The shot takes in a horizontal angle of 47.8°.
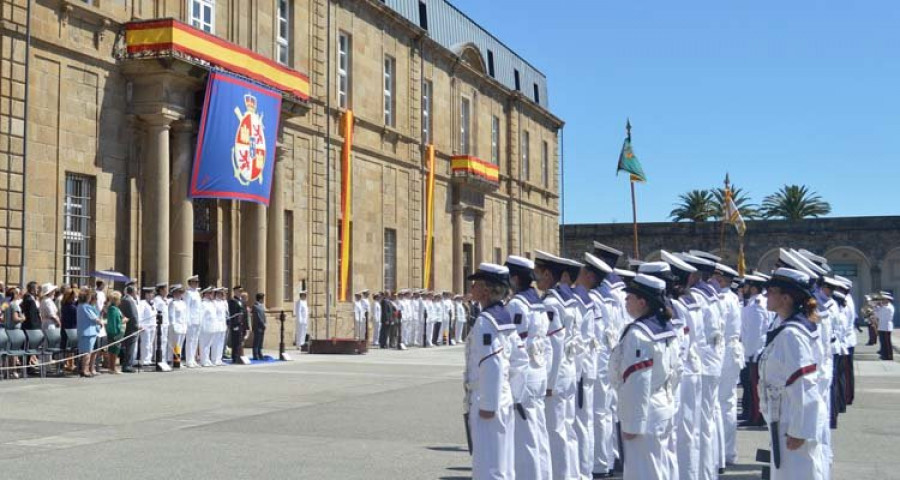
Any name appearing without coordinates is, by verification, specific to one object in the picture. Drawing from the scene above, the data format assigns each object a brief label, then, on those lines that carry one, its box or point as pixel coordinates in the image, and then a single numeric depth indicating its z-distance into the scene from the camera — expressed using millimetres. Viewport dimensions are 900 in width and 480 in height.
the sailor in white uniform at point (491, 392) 7172
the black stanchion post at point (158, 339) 20109
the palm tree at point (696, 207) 72812
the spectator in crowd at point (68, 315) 18391
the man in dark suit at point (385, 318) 30188
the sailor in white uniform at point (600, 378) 9828
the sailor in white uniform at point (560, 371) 8633
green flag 39906
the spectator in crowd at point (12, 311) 17094
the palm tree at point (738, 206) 72319
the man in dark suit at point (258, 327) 23641
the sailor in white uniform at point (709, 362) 9016
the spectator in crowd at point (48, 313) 18156
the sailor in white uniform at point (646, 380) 6840
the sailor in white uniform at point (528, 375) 7602
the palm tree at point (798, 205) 70688
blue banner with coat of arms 23109
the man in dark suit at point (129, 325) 19391
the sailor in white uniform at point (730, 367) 10438
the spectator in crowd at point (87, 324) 18094
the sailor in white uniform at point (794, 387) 6551
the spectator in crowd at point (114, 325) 18828
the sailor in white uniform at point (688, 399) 8484
